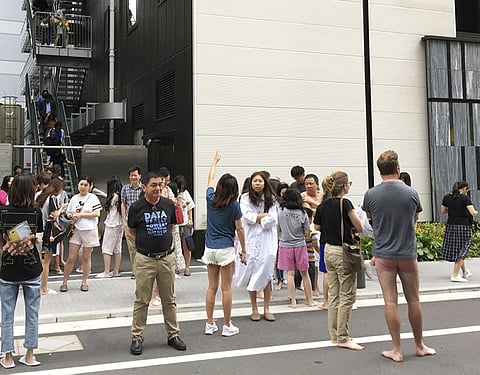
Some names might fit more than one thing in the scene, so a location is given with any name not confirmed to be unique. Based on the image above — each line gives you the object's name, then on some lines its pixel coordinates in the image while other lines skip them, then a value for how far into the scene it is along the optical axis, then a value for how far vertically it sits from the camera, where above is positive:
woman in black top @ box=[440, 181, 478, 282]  9.33 -0.33
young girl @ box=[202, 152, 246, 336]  5.96 -0.28
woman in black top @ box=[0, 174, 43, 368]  4.97 -0.49
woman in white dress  6.84 -0.31
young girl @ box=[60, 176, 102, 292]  8.34 -0.23
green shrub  11.45 -0.78
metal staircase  17.92 +6.19
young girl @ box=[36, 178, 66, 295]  8.37 +0.28
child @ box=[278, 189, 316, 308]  7.42 -0.34
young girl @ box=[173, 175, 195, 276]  9.68 +0.08
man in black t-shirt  5.40 -0.33
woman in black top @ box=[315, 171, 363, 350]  5.59 -0.51
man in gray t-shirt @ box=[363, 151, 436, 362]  5.07 -0.29
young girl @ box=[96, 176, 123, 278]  9.28 -0.08
